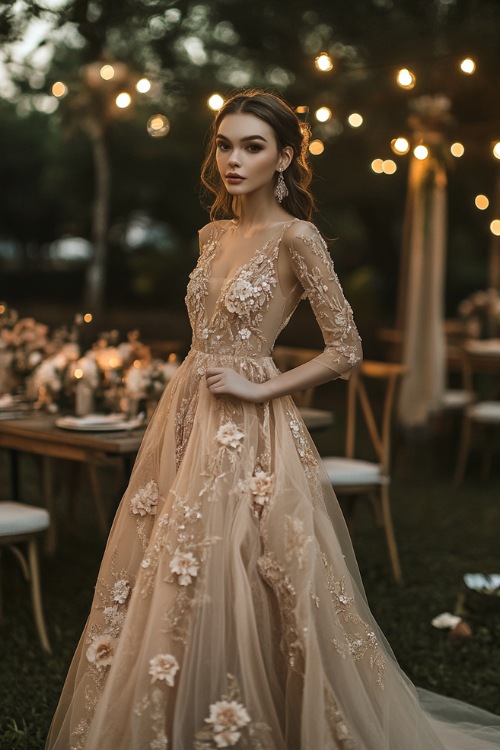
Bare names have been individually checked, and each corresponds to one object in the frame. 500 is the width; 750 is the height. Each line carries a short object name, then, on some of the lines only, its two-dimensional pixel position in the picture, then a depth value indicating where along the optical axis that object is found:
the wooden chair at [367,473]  5.09
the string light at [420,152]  6.58
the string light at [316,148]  6.58
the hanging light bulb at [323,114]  5.53
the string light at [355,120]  6.54
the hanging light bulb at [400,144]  6.25
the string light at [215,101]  5.39
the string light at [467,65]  5.27
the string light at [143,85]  5.76
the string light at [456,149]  8.03
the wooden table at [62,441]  4.09
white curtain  8.66
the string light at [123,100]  5.95
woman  2.54
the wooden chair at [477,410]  7.75
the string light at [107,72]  6.36
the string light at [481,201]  10.14
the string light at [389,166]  8.77
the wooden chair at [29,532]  4.07
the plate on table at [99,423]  4.31
